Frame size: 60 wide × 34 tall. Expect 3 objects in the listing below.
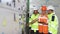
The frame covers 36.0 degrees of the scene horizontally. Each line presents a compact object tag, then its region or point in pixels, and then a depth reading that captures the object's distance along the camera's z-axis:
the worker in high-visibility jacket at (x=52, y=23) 2.10
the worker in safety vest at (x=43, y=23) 2.15
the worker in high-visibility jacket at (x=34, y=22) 2.35
